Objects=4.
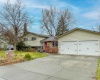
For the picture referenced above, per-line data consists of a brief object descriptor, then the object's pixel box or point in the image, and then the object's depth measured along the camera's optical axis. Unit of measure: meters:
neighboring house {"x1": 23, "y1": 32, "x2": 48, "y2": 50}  16.96
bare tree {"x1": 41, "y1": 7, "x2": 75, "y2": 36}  23.84
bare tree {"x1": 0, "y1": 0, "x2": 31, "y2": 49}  14.96
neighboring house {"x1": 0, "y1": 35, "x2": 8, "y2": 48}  15.84
